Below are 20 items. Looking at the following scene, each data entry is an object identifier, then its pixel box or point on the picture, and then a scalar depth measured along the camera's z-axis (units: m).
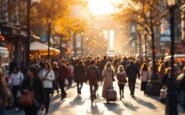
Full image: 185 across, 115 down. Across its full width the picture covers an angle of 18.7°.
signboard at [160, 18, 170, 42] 80.19
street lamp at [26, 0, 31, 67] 27.64
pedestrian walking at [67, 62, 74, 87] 34.81
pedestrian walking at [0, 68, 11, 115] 11.67
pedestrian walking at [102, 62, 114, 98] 24.61
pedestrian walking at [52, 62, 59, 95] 26.88
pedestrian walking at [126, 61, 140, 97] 27.83
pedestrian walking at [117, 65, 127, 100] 26.06
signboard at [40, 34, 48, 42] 75.72
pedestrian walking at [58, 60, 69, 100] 26.79
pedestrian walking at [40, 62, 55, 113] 20.14
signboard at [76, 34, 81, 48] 142.39
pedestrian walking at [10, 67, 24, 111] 20.69
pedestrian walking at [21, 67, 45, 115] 12.52
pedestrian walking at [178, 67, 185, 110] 16.95
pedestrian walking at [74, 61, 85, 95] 28.58
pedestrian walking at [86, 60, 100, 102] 24.97
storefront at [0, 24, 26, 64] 34.84
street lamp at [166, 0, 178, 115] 15.85
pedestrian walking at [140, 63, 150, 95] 28.97
